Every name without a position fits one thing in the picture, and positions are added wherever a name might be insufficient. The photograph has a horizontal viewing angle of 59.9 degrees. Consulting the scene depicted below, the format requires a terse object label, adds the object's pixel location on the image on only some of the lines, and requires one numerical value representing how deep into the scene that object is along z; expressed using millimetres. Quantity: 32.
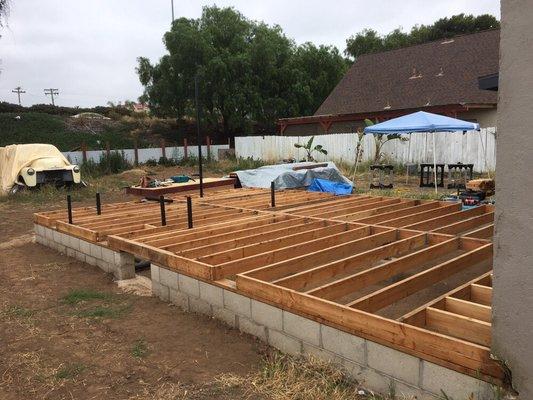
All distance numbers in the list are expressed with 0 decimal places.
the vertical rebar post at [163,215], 6502
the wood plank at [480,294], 3405
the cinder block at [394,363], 2777
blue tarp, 12570
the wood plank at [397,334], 2498
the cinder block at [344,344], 3049
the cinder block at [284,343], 3480
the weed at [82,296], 5027
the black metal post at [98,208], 7577
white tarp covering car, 14078
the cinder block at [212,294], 4168
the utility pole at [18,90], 49275
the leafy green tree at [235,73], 26703
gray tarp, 12607
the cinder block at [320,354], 3211
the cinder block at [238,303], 3898
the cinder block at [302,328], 3340
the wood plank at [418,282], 3334
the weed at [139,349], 3684
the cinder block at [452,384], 2494
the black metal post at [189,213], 6038
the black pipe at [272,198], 8116
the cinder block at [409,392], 2711
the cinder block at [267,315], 3623
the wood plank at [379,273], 3605
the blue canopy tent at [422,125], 12414
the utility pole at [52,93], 50562
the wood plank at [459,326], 2822
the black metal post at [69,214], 6953
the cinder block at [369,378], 2924
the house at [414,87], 18486
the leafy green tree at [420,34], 38906
